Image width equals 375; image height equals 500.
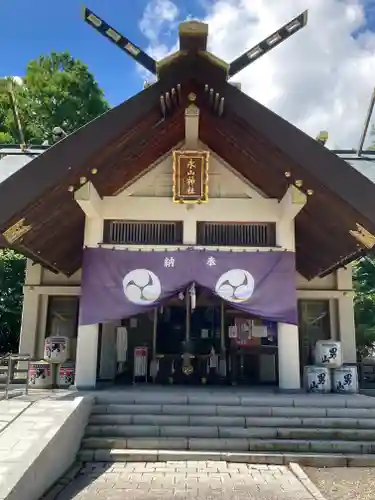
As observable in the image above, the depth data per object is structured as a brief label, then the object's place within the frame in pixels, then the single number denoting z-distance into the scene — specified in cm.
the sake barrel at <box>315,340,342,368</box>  993
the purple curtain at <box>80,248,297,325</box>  894
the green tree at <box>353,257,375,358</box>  1527
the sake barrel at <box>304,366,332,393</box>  934
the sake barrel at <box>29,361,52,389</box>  1011
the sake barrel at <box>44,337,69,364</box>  1050
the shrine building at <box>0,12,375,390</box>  778
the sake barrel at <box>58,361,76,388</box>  1031
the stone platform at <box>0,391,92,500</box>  443
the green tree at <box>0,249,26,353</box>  1864
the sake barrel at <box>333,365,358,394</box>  952
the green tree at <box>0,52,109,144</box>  2709
